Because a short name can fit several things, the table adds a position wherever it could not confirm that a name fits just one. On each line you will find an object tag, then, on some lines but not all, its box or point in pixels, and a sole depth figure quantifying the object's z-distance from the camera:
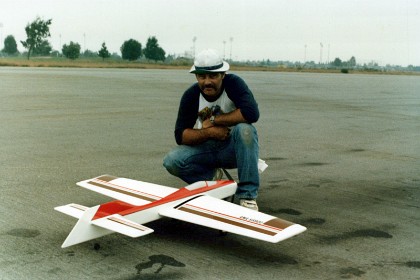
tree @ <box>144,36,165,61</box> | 134.25
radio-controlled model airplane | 3.77
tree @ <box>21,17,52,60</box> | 87.28
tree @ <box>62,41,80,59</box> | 118.12
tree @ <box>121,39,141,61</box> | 130.56
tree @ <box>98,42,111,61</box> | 117.72
